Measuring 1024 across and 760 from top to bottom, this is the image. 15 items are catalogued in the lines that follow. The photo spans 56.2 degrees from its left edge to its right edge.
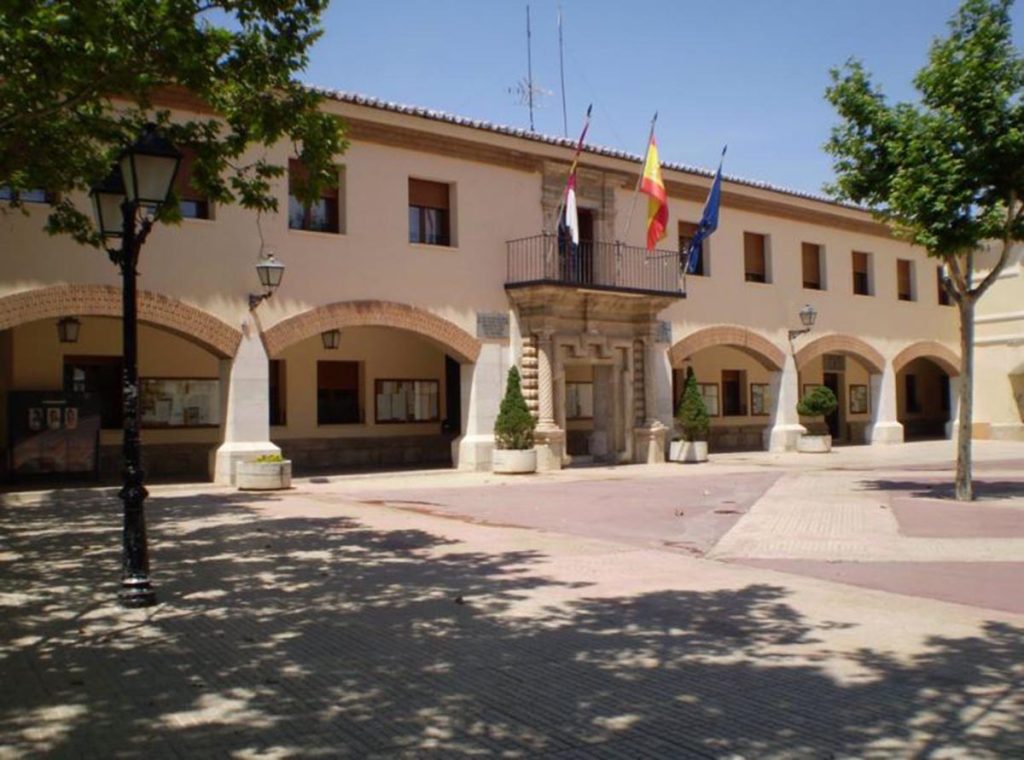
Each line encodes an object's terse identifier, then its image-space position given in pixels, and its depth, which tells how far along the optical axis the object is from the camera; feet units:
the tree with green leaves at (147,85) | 22.36
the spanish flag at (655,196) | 66.33
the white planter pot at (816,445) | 80.38
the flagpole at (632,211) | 71.87
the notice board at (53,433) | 50.88
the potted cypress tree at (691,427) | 71.05
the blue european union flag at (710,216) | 68.33
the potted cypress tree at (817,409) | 79.51
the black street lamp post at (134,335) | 22.13
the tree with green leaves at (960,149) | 39.27
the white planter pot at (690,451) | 70.90
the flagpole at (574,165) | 64.49
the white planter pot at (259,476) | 50.67
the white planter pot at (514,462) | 60.80
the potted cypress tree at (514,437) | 60.95
